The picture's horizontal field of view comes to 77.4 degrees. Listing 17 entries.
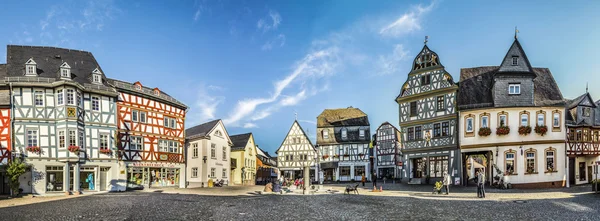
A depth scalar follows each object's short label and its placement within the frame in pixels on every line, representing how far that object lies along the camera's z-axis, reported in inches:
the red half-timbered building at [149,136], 1305.4
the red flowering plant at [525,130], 1216.2
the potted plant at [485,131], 1258.6
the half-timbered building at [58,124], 1097.4
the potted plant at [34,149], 1087.6
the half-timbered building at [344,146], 2133.4
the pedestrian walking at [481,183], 876.0
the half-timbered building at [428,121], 1346.0
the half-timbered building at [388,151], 2075.5
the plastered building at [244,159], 2117.4
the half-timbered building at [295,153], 2226.9
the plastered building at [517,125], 1213.7
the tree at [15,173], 1017.7
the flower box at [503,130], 1233.1
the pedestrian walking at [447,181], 978.0
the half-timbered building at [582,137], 1263.5
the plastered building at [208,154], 1628.9
